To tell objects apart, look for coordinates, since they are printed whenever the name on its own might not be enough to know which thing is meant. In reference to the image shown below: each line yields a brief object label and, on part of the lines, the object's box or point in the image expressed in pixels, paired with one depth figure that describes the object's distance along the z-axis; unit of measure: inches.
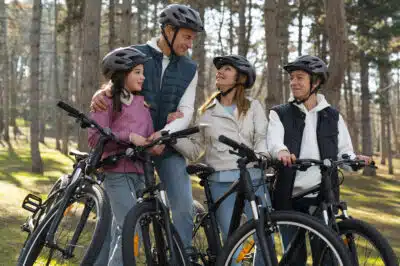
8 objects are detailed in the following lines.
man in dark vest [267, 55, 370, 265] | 187.8
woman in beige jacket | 197.6
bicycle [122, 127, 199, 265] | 159.9
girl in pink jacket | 171.8
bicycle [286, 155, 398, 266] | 156.1
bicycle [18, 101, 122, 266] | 152.5
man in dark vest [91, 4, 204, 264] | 187.2
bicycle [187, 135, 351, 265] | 148.1
